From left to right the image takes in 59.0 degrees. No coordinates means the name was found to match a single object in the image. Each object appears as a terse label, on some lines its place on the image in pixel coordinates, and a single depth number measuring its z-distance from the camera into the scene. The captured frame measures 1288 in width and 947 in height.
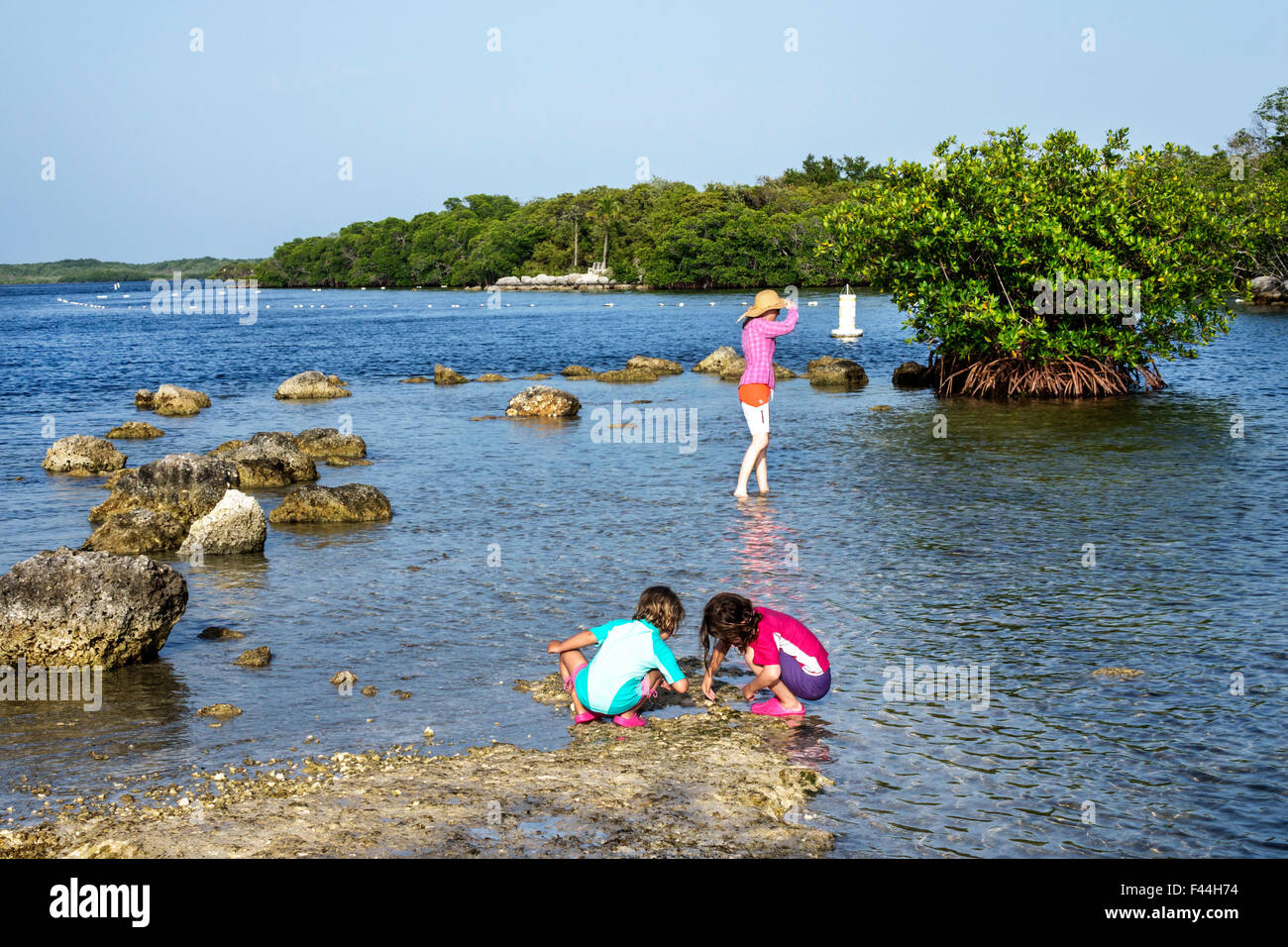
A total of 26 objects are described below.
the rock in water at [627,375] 42.16
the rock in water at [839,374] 37.72
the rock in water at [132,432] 30.03
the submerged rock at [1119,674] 10.04
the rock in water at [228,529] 15.77
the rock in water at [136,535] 16.16
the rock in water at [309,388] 40.12
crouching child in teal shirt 8.97
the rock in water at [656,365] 43.59
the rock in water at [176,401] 36.25
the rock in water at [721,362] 43.47
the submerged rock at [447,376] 43.41
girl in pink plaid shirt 17.80
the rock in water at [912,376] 36.91
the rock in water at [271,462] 22.19
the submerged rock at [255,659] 10.91
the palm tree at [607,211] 185.75
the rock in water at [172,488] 19.00
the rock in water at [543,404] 31.64
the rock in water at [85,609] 10.83
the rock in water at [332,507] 18.02
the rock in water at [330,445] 25.47
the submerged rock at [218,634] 11.93
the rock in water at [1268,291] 77.56
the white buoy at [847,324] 57.78
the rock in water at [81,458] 24.09
